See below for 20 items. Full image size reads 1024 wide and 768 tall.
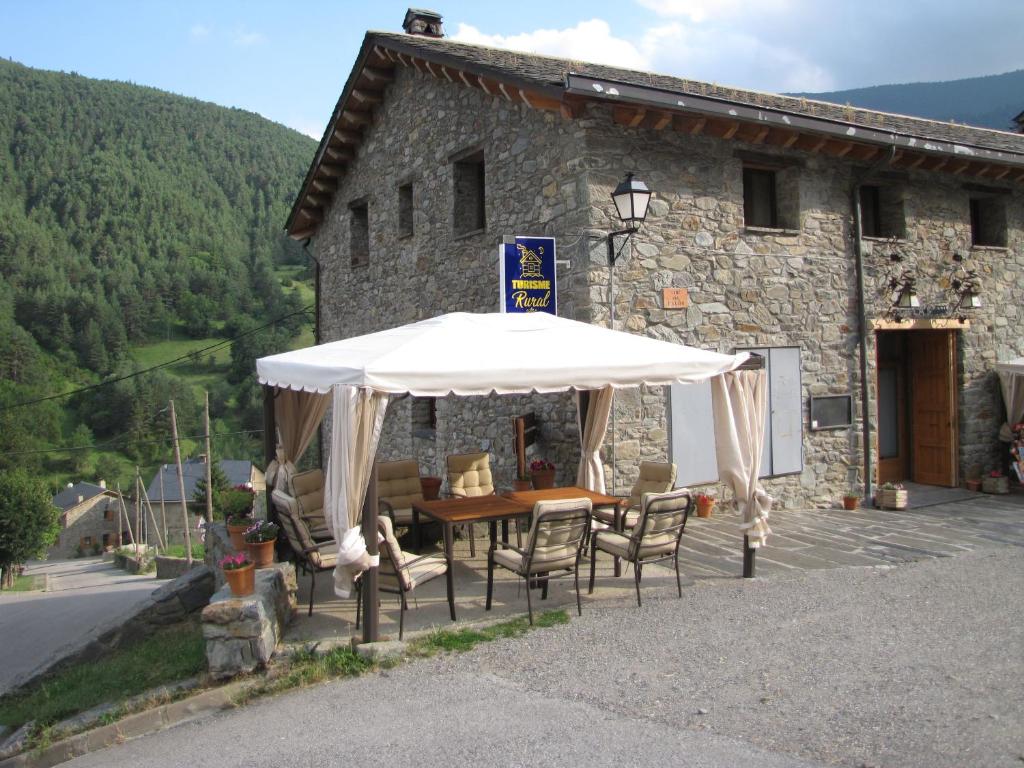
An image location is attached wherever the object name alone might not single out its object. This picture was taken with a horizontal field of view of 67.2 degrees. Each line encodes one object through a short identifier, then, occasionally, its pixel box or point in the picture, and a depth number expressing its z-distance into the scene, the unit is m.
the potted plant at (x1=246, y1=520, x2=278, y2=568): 5.57
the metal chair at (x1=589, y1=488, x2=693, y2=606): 5.28
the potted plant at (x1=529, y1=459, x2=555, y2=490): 7.65
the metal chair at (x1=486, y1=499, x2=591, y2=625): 4.96
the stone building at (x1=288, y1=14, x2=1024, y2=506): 7.91
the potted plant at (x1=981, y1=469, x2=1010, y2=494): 10.09
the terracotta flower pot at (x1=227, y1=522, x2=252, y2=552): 5.99
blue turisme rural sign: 7.57
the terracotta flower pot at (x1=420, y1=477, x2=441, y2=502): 7.50
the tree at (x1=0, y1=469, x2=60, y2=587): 31.69
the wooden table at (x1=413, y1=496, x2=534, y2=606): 5.63
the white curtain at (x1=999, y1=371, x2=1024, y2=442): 10.29
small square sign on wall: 8.08
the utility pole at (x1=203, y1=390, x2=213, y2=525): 23.93
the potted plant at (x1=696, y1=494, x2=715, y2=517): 8.37
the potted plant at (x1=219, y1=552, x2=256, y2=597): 4.69
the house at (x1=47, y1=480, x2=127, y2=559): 49.31
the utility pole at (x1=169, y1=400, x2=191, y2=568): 24.00
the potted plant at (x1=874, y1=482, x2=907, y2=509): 9.20
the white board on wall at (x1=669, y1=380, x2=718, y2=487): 8.14
